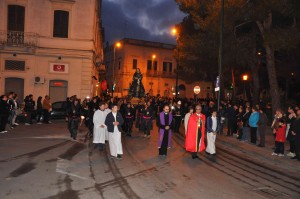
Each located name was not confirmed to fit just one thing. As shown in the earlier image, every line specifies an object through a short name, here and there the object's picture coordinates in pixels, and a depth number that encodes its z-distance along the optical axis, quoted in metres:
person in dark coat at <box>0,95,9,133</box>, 10.05
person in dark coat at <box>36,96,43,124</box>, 13.40
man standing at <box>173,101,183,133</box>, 12.70
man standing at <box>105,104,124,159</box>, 7.14
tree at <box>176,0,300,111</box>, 12.41
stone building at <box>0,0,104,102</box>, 17.56
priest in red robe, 7.58
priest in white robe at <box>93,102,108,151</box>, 8.05
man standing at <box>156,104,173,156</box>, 7.86
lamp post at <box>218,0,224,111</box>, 12.38
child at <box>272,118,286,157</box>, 8.57
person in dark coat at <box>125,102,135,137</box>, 11.25
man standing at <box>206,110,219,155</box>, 7.99
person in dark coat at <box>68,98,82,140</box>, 9.45
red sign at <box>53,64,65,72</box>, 18.09
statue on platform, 18.79
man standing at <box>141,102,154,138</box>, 10.99
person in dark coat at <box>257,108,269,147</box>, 9.83
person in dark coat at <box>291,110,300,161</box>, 8.03
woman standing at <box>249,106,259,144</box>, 10.09
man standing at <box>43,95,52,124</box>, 13.56
